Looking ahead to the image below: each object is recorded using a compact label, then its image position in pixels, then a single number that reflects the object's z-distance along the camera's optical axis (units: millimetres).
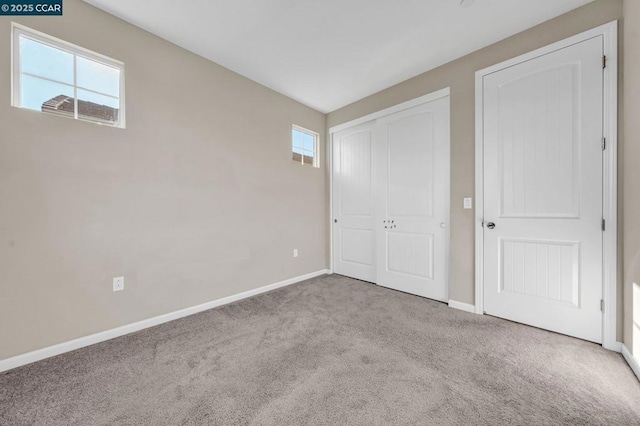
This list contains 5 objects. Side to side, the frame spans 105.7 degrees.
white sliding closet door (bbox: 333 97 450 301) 2881
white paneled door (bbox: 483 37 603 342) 1953
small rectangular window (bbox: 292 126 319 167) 3758
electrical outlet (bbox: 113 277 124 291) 2113
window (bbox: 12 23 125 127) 1775
